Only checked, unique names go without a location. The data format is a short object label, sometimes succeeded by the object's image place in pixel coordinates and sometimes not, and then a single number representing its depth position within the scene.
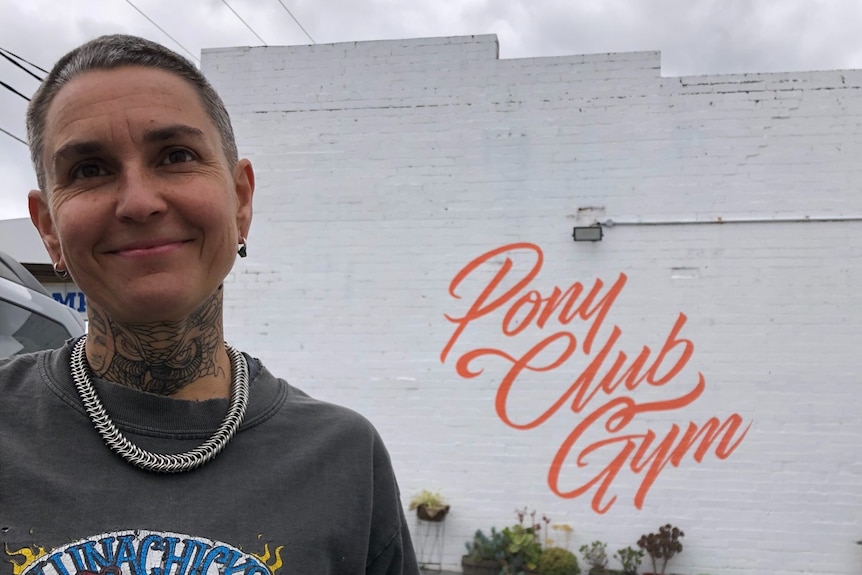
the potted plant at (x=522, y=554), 6.67
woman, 1.15
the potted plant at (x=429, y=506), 7.04
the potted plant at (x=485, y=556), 6.81
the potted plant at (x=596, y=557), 6.70
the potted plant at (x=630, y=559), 6.70
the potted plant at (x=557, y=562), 6.56
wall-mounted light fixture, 7.03
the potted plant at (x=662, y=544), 6.66
